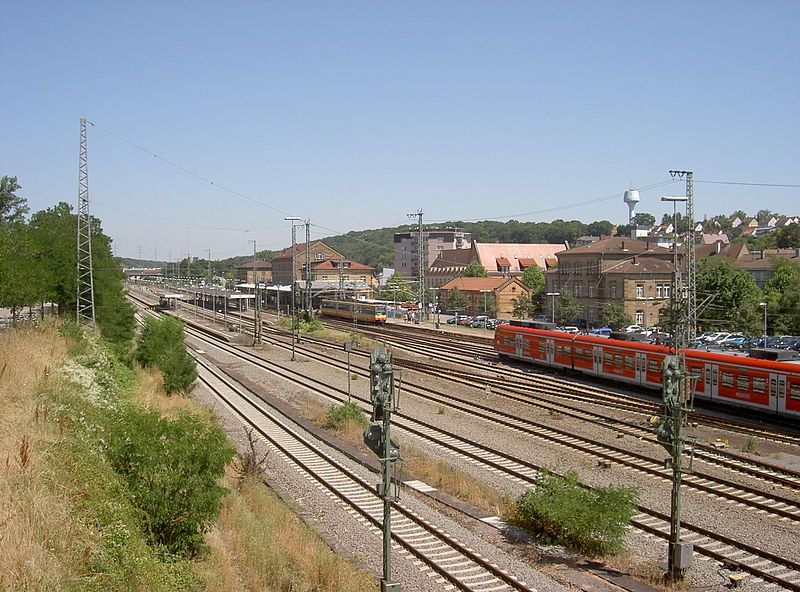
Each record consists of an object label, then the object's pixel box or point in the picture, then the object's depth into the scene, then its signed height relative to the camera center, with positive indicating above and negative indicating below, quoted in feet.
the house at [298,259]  433.48 +8.62
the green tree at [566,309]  222.28 -9.71
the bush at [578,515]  49.32 -15.60
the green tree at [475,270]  355.15 +2.16
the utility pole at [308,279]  208.39 -1.46
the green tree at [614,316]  205.57 -10.83
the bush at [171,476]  44.11 -11.87
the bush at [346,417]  89.04 -16.62
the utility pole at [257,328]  191.43 -13.89
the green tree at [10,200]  211.20 +20.14
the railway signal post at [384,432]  36.19 -7.46
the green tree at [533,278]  285.84 -1.17
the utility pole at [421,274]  223.49 +0.14
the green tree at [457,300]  291.17 -9.57
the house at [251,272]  522.88 +1.24
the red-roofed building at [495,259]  410.93 +8.78
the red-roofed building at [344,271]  399.44 +1.57
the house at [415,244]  533.96 +21.77
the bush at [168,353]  109.09 -11.74
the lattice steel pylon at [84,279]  132.87 -1.10
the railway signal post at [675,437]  43.93 -9.42
